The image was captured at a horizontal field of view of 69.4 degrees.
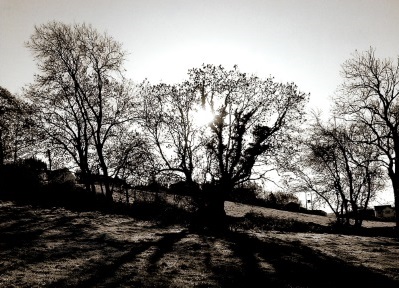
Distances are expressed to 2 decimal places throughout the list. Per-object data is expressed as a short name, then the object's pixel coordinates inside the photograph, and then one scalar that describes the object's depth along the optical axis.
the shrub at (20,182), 21.26
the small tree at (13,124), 23.25
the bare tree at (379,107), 18.95
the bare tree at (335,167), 25.50
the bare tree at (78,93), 22.34
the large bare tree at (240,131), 21.61
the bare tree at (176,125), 22.00
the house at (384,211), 84.99
